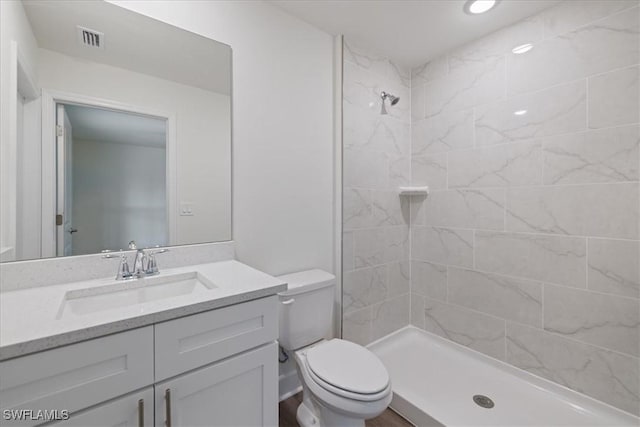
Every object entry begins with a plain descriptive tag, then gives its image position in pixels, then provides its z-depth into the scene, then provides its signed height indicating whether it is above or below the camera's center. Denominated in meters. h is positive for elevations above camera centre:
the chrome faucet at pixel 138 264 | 1.15 -0.22
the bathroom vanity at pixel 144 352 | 0.66 -0.38
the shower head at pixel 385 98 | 2.06 +0.85
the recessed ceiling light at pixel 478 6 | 1.54 +1.15
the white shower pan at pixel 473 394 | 1.45 -1.05
